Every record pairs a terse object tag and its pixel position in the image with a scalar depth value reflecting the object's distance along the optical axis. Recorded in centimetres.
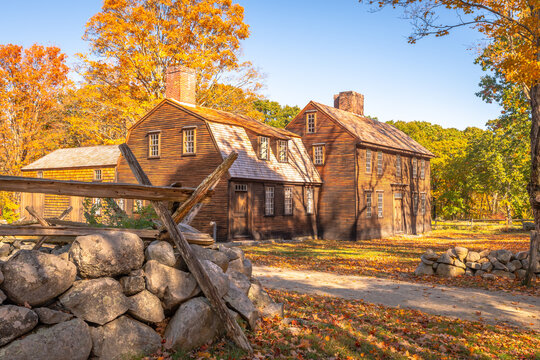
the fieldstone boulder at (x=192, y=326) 638
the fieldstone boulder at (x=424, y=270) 1548
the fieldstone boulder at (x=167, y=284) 661
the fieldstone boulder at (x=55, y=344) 508
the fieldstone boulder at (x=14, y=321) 507
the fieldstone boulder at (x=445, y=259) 1527
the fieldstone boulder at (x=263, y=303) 827
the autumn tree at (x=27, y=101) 3806
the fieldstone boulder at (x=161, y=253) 689
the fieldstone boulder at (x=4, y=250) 1357
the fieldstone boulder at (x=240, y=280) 821
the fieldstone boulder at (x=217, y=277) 725
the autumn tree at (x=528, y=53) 1268
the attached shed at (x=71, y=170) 3186
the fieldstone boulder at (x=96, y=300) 575
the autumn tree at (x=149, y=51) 3228
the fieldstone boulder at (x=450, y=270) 1516
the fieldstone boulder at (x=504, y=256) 1493
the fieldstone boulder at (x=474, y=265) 1515
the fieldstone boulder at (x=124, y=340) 584
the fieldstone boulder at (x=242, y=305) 737
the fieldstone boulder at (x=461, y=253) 1538
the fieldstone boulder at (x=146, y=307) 632
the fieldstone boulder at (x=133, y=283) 636
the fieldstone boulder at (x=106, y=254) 605
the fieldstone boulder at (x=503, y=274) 1476
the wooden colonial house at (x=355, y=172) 3114
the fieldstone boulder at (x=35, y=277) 535
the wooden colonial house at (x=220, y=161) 2480
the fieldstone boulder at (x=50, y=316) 542
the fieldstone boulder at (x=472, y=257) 1533
